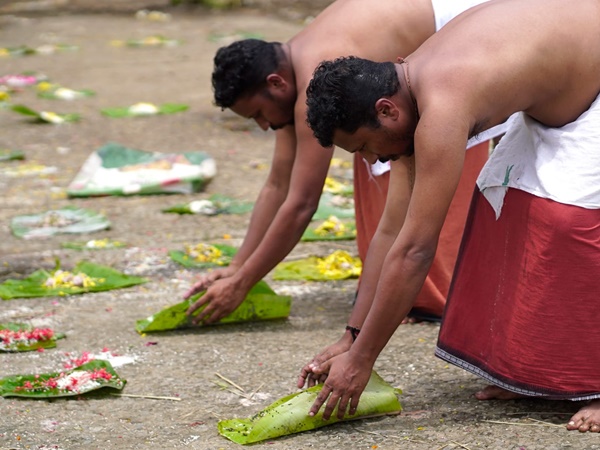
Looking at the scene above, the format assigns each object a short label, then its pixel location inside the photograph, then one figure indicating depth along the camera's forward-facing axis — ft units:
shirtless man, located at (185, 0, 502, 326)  24.88
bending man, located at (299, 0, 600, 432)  18.29
